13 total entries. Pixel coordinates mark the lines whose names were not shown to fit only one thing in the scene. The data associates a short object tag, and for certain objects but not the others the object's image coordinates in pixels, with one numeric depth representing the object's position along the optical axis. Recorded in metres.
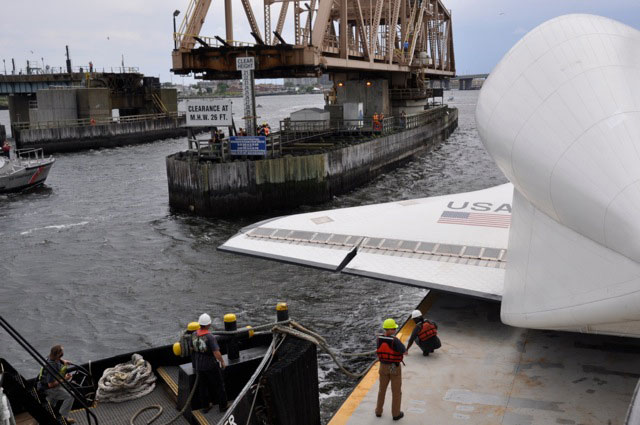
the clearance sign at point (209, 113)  38.75
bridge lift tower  44.56
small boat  46.25
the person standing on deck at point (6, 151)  52.89
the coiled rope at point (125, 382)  11.50
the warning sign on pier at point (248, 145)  37.94
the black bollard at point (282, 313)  11.18
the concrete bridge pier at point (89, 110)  78.38
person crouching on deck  13.15
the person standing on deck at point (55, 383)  11.80
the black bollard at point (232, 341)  10.98
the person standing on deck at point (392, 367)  10.52
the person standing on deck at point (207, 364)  10.16
